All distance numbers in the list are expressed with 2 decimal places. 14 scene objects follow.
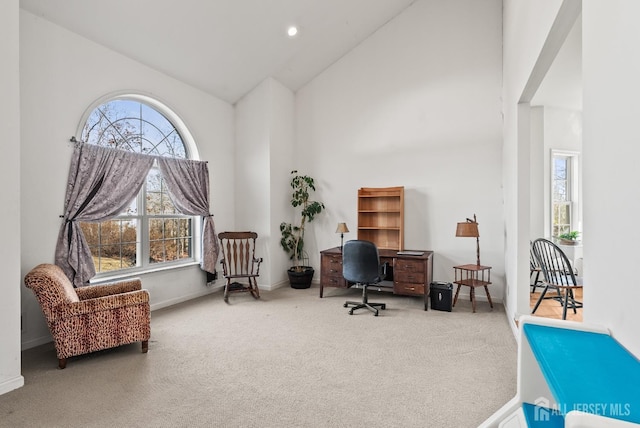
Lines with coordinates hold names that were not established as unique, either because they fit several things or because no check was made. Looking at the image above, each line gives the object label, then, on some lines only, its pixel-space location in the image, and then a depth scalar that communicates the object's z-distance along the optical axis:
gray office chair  3.96
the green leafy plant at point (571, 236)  5.44
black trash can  4.18
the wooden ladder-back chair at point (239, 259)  4.78
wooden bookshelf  5.05
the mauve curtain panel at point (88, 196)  3.40
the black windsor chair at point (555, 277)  3.22
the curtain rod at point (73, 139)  3.42
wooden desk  4.26
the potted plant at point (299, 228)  5.39
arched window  3.86
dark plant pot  5.32
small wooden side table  4.19
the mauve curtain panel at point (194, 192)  4.51
